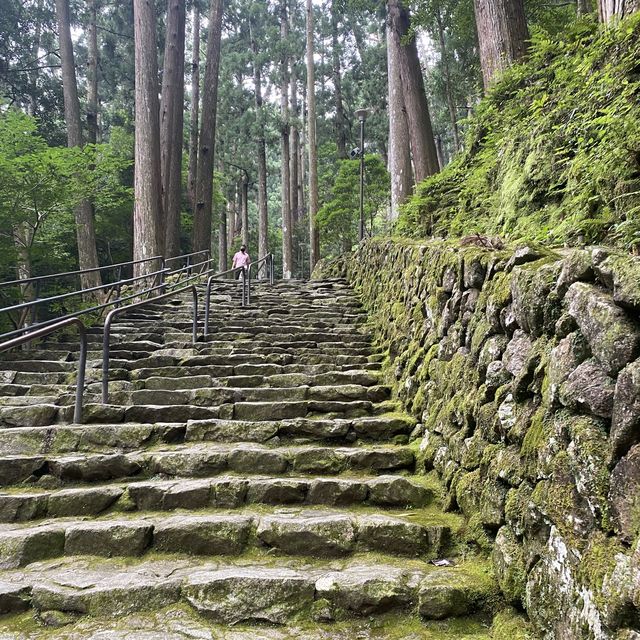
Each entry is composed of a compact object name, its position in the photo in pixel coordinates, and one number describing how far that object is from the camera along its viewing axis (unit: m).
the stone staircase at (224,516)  2.09
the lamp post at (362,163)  11.88
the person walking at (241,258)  11.34
